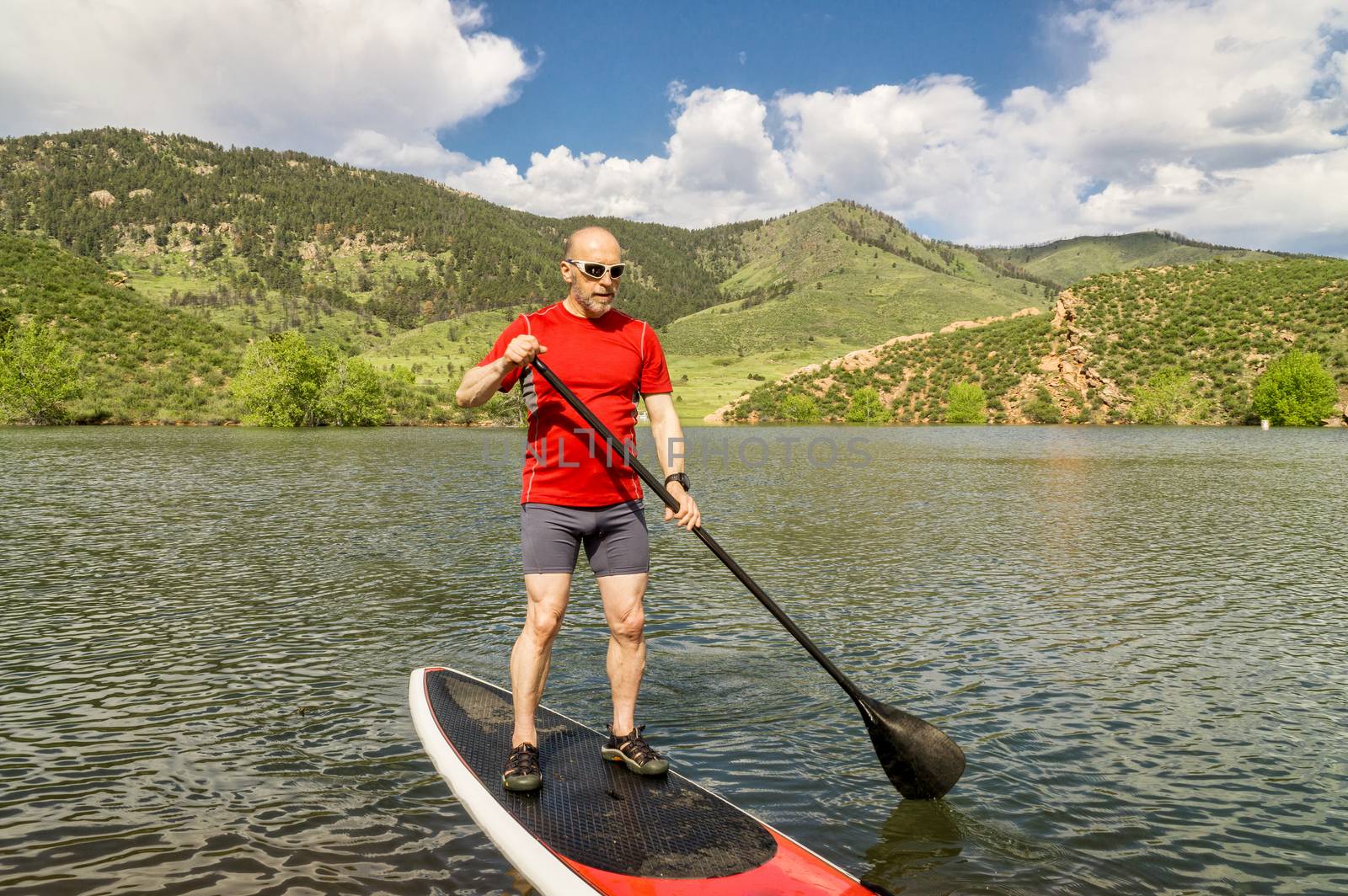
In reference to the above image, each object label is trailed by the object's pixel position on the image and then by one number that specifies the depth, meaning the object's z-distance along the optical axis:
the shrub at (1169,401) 90.50
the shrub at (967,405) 108.44
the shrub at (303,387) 94.69
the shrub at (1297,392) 79.31
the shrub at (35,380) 82.12
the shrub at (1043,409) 103.38
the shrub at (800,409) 121.31
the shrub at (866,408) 118.06
